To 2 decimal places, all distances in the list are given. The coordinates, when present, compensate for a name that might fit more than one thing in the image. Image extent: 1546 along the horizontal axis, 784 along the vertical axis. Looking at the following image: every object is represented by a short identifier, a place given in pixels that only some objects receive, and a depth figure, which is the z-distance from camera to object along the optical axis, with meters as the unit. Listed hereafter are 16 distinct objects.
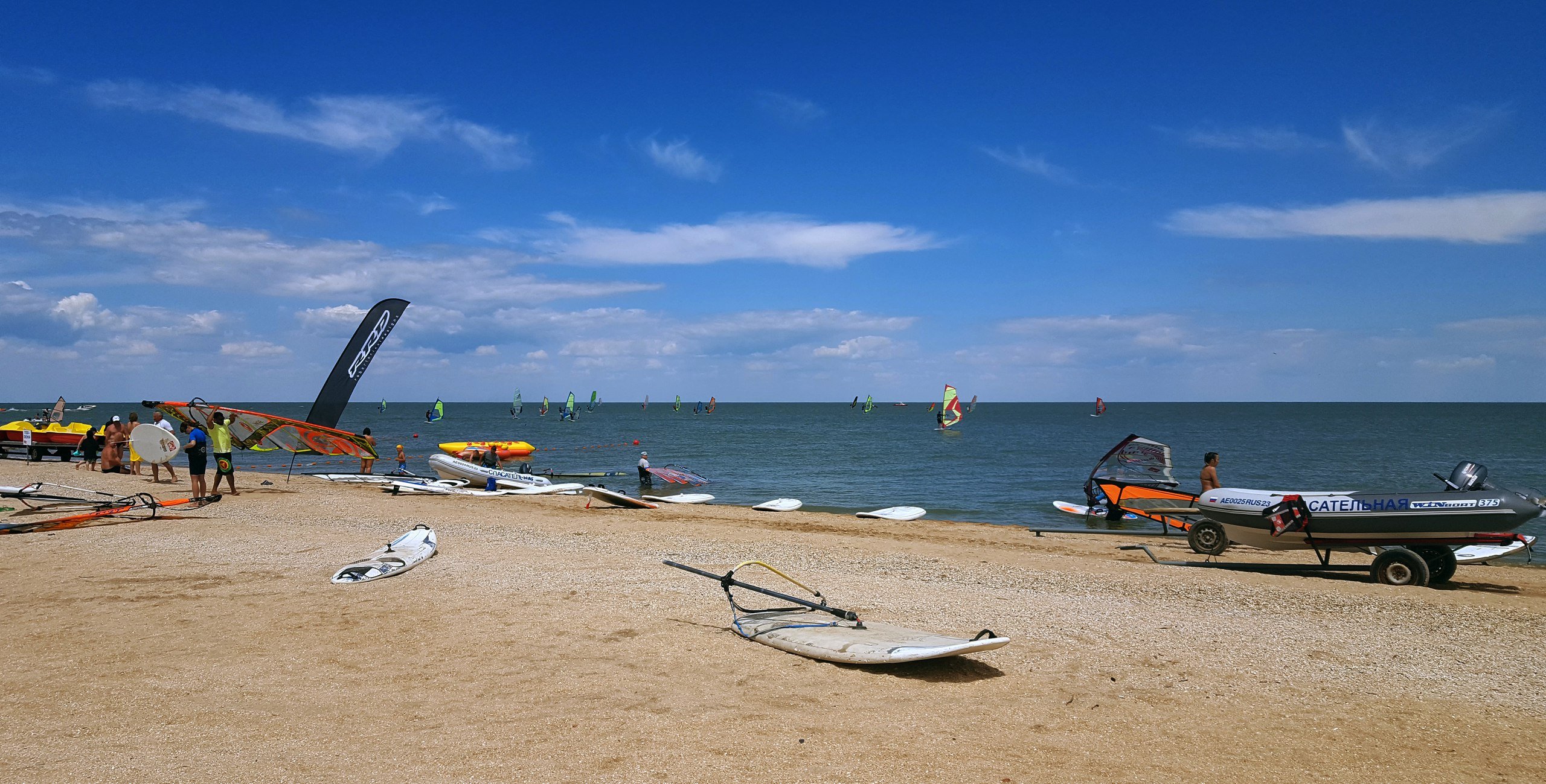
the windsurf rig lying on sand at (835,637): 6.07
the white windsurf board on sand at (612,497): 18.09
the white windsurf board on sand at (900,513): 18.42
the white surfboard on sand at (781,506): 20.11
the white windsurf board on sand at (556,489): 20.83
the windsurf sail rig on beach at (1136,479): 16.25
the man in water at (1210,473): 13.29
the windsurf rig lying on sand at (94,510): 12.08
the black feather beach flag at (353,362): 20.61
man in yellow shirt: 16.56
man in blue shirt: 15.05
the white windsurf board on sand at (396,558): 9.17
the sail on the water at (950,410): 68.12
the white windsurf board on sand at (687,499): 20.42
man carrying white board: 18.61
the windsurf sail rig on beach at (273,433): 16.92
